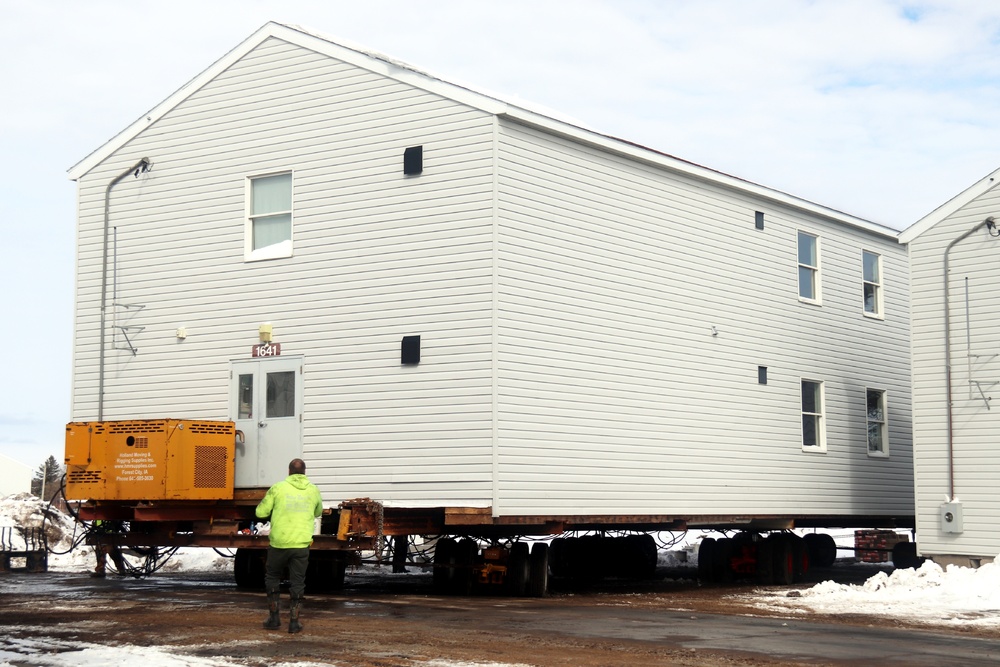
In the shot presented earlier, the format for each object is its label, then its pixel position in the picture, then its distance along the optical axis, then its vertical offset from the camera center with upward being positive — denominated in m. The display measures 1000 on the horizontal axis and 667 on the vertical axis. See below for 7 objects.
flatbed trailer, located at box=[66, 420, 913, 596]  18.39 -0.71
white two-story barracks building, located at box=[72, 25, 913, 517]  18.50 +2.65
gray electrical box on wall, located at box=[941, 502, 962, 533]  21.48 -0.74
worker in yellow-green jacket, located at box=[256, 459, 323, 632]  13.86 -0.58
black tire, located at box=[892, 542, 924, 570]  28.14 -1.77
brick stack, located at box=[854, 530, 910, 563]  30.44 -1.71
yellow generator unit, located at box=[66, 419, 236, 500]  18.56 +0.08
